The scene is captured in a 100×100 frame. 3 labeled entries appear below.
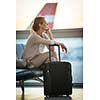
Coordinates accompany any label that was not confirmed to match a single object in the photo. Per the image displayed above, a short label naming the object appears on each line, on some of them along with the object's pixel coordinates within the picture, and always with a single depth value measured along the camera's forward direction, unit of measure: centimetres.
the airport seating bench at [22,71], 374
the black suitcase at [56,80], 369
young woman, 376
